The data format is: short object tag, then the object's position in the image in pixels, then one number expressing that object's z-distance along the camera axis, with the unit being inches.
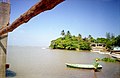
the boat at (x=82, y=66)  384.8
